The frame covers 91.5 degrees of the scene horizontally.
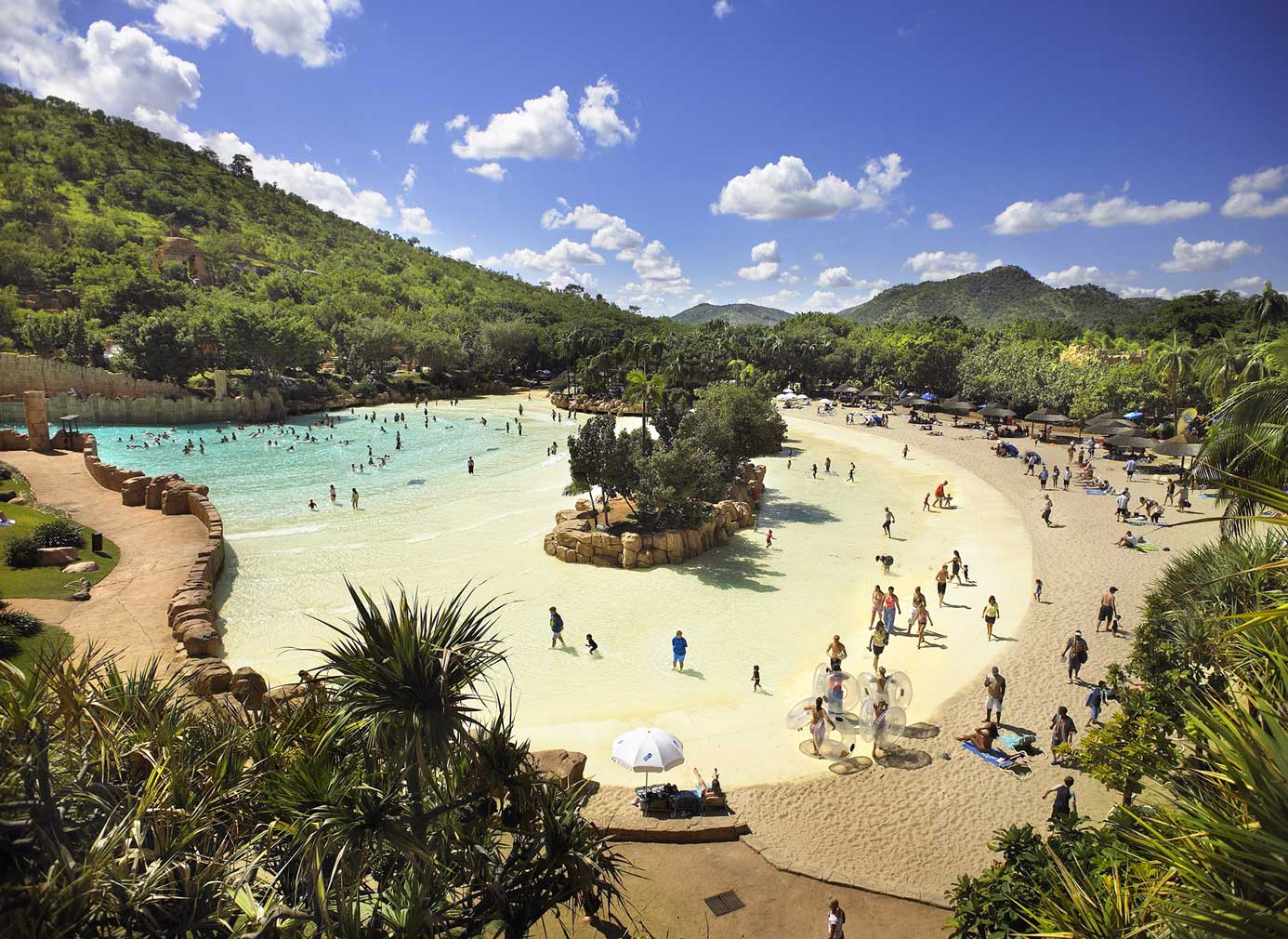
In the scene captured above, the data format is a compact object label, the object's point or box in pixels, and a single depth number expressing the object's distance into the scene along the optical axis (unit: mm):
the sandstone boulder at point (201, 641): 13834
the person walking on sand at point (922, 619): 16639
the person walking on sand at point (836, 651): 14578
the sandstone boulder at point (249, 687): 11484
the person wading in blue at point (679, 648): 14773
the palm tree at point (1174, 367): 39906
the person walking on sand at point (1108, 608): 16312
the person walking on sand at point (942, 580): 18594
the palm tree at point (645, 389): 31531
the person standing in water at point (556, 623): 15906
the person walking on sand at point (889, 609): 16688
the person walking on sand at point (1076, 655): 13867
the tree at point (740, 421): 28250
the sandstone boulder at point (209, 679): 11414
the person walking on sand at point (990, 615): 16266
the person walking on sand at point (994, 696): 12102
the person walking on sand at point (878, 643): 15281
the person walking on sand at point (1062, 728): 11227
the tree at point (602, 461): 22594
